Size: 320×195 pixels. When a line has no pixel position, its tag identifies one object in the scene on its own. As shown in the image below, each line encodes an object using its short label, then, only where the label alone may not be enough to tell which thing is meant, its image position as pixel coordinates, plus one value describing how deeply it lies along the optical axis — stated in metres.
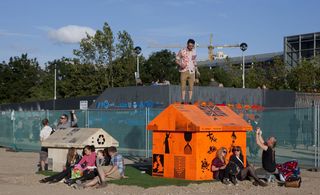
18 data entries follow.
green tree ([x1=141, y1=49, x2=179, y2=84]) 65.44
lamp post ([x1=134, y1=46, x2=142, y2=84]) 40.93
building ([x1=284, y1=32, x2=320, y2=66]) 88.19
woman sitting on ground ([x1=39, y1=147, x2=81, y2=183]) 15.01
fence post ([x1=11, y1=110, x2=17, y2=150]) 31.19
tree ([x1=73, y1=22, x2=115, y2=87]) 54.06
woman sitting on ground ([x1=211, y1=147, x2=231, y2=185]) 14.79
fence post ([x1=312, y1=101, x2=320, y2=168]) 17.93
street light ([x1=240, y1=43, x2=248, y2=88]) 41.38
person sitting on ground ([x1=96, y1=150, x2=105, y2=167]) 15.29
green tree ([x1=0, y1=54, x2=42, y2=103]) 74.31
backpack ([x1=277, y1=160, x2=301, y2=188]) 13.85
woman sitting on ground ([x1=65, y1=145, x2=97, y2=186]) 14.36
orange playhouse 14.90
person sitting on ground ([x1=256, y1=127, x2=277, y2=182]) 14.61
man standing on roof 16.34
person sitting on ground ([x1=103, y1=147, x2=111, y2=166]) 15.60
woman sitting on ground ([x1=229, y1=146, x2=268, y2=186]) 14.32
